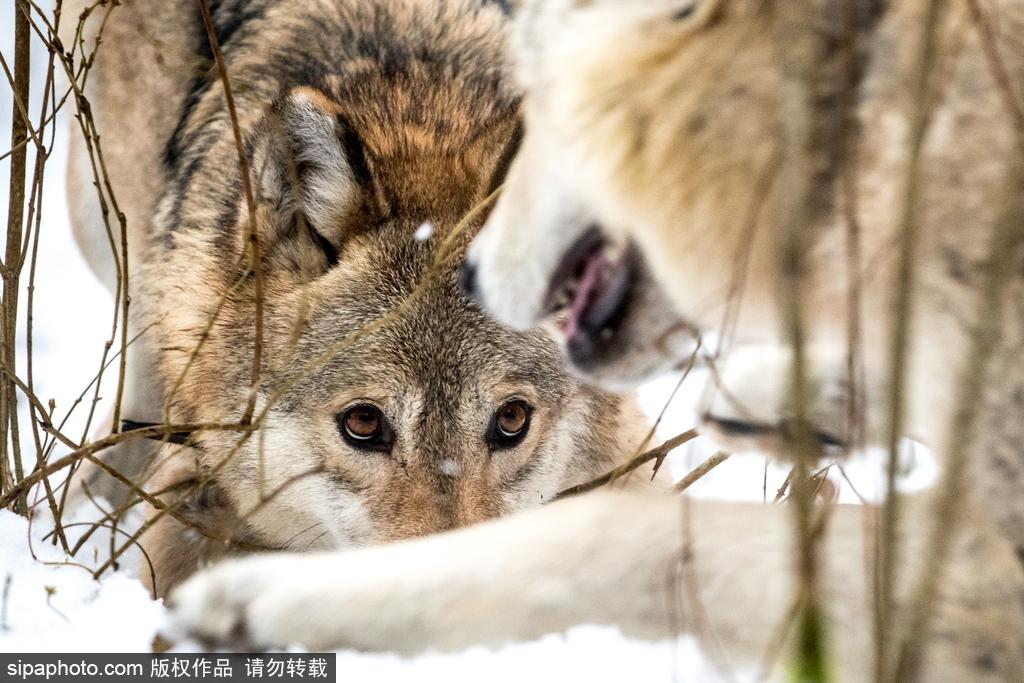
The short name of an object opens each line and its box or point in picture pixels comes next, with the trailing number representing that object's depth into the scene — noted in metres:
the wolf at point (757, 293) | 3.61
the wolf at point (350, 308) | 6.58
